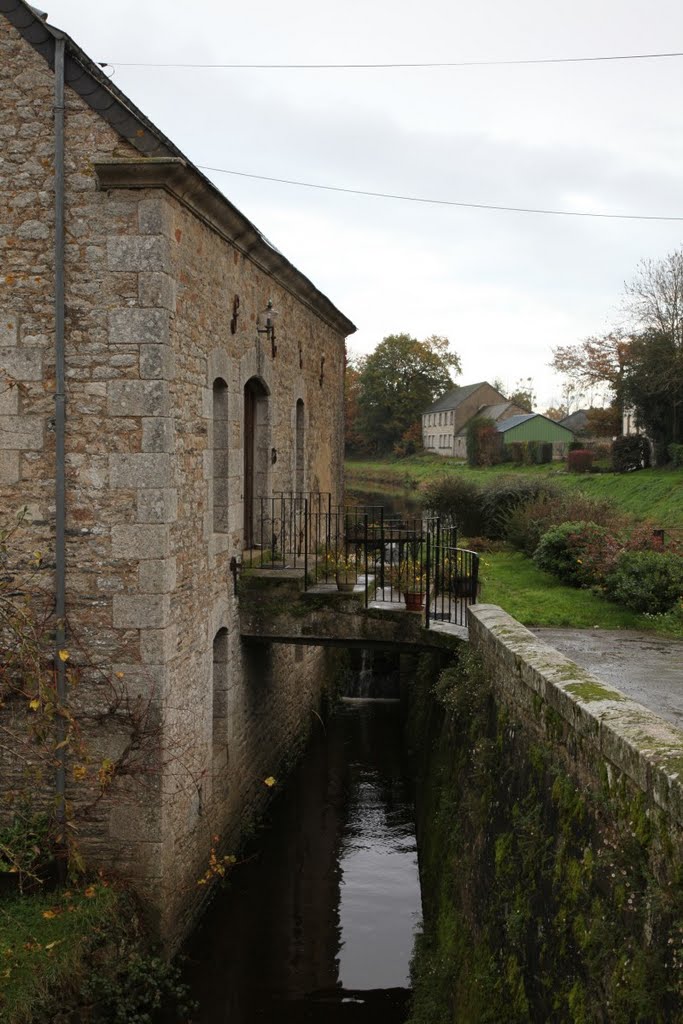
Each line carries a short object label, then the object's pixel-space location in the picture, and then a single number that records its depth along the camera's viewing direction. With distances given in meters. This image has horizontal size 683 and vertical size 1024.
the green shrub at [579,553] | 14.52
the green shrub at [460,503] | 21.98
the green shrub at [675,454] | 31.04
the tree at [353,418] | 71.81
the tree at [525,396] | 88.19
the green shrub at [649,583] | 12.41
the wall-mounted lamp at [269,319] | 11.54
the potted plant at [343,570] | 10.62
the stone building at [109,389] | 7.88
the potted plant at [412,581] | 10.27
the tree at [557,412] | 89.50
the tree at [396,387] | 70.00
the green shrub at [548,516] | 18.02
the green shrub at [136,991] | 7.24
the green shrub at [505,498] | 21.09
